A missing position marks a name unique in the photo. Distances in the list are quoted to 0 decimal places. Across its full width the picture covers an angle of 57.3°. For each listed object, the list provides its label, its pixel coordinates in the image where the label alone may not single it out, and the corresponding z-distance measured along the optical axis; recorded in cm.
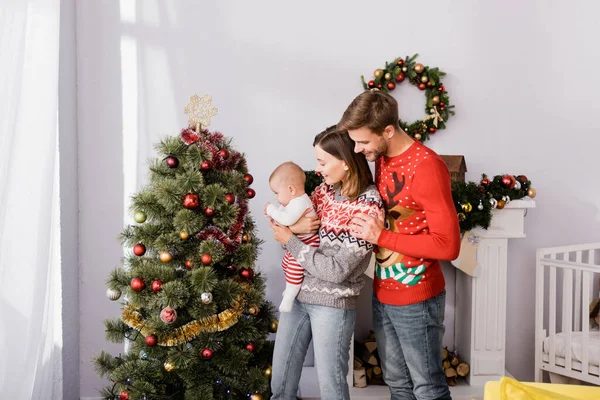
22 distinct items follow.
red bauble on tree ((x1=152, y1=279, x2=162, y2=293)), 189
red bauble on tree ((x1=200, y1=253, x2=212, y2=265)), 191
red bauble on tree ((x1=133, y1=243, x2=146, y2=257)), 193
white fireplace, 283
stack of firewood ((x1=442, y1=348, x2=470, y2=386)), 291
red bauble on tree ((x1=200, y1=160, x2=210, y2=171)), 194
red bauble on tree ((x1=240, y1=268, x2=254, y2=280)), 208
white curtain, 171
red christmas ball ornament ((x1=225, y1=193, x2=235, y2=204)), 195
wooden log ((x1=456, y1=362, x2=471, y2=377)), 291
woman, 175
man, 169
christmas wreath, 292
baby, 186
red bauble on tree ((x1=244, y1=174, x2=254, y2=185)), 210
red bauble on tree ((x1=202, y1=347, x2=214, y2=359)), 195
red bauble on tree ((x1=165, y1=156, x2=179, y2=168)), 194
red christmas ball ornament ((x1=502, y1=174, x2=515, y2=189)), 271
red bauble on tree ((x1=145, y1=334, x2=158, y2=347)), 191
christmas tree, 192
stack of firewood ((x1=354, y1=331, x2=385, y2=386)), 290
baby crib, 261
